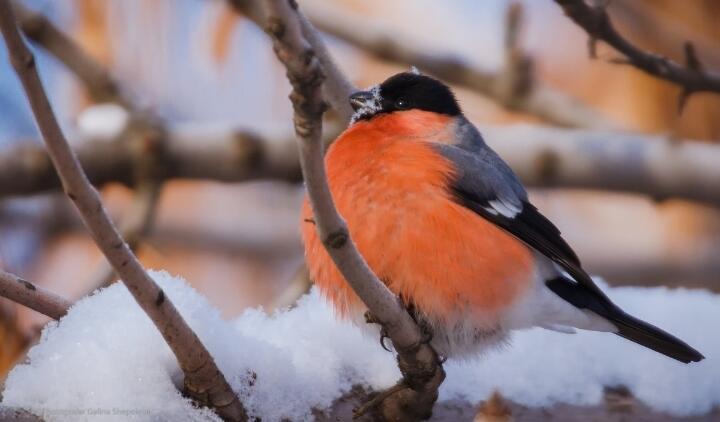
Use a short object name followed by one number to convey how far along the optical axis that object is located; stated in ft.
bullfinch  11.29
